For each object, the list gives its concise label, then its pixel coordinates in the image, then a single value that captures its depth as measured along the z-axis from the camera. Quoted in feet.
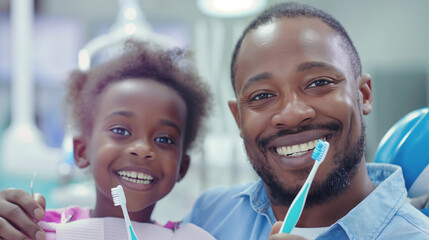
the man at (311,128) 2.43
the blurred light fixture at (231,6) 7.29
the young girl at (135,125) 2.87
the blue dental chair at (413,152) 2.87
